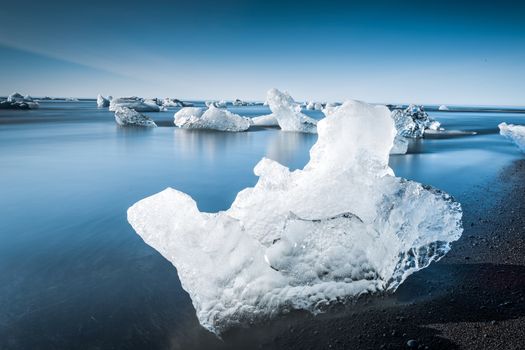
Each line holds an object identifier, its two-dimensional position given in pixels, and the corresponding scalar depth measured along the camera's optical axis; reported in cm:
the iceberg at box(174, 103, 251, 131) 1930
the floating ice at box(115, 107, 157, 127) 2159
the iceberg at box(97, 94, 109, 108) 5350
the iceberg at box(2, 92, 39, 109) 3897
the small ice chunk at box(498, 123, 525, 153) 1205
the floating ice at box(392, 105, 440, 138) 1642
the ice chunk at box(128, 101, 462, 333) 261
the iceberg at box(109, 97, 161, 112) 3384
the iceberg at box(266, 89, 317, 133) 1864
